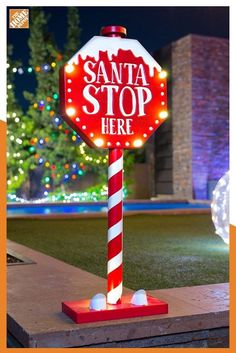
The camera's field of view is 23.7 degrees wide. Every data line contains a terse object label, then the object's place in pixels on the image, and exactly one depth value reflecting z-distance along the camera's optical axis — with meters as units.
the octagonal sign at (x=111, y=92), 3.43
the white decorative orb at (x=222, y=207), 5.87
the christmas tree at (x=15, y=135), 19.06
